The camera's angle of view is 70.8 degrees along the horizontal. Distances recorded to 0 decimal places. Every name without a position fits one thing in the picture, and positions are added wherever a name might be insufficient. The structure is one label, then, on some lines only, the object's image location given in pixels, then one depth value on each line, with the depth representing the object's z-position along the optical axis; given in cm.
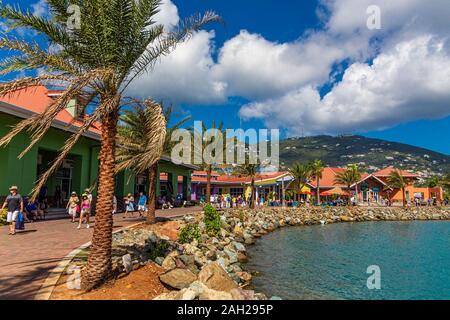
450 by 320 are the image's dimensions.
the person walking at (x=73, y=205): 1608
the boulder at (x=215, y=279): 792
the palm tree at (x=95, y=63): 668
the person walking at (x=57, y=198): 2169
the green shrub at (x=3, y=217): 1430
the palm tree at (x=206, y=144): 2730
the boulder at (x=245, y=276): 1142
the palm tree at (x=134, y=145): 1677
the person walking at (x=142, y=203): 2052
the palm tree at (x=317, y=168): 4619
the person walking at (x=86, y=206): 1439
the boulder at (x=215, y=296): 641
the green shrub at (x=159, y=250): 1005
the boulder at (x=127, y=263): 802
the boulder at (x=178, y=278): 777
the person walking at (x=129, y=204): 2044
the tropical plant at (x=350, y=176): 4991
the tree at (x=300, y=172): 4588
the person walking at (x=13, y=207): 1195
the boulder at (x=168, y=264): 932
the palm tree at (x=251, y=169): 3400
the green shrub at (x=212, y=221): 1804
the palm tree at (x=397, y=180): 4994
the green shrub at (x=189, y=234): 1453
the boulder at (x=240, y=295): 660
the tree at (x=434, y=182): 6457
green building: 1542
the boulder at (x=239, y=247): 1641
